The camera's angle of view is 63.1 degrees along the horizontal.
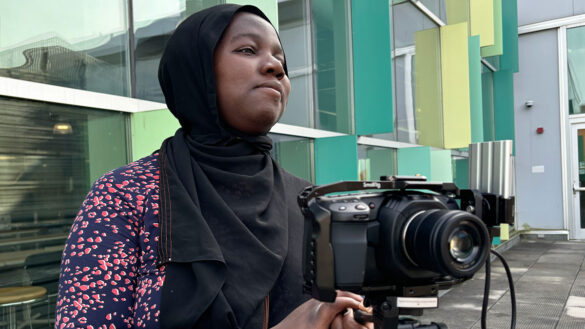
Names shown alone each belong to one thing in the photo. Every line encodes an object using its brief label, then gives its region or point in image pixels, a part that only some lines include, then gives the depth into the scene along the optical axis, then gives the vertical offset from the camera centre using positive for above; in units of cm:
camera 81 -14
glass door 1000 -36
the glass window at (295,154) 396 +12
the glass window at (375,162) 512 +3
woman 89 -10
